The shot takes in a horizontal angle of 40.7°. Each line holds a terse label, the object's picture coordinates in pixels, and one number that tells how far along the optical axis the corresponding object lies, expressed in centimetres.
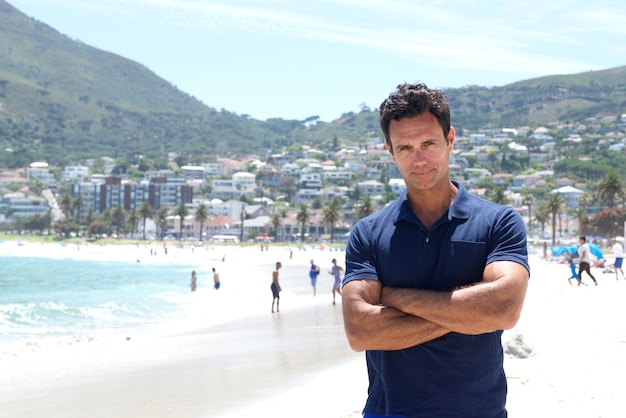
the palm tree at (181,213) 12706
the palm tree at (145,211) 13012
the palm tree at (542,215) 9487
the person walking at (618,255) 2278
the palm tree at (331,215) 10800
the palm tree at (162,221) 12925
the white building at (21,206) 16094
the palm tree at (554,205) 8612
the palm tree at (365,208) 10306
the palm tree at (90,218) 13577
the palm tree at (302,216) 11312
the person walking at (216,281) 3128
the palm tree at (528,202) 10886
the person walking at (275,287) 2090
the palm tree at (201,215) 12452
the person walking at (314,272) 2371
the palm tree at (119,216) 13162
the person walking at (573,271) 2348
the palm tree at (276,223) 11988
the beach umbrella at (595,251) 2959
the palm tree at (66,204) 14450
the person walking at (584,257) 2078
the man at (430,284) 224
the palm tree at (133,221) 13162
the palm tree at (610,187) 8019
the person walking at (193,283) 3063
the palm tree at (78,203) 14500
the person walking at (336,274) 2070
